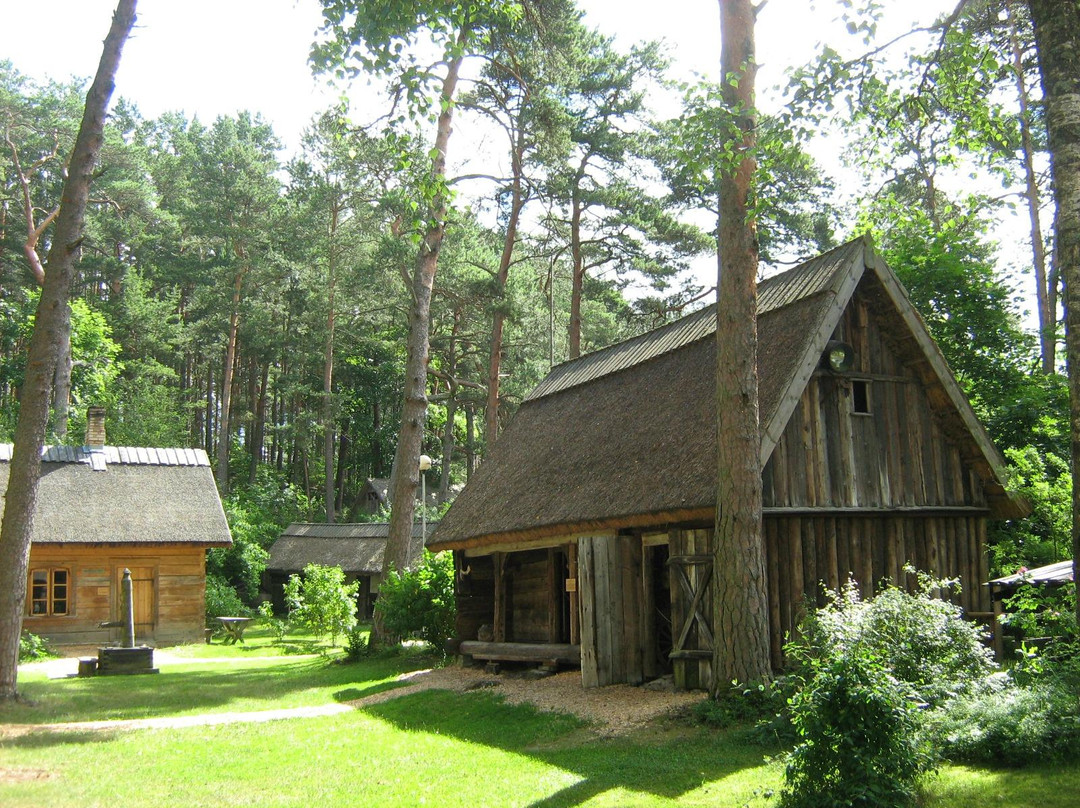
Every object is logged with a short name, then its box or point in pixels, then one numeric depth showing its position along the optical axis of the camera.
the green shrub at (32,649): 22.62
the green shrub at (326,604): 25.42
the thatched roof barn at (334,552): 34.38
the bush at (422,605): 19.39
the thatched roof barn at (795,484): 12.62
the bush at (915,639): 8.84
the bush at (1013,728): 7.52
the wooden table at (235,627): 25.74
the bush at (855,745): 6.88
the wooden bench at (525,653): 15.30
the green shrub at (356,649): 20.30
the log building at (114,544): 25.78
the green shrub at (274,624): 27.20
